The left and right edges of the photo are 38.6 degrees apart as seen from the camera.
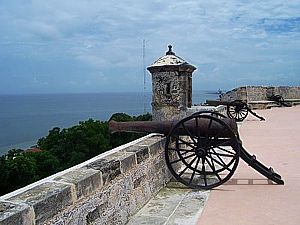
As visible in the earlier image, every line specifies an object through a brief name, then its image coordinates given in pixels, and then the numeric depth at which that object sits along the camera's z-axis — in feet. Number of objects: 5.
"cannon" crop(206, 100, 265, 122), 50.15
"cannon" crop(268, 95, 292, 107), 77.31
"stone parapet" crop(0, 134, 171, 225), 8.27
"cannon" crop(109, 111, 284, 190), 17.39
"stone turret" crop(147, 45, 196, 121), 31.55
